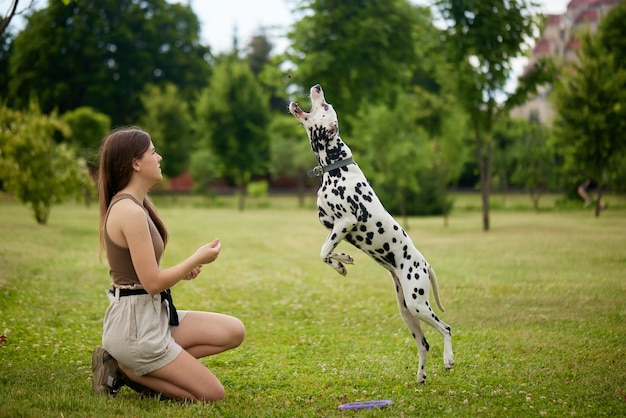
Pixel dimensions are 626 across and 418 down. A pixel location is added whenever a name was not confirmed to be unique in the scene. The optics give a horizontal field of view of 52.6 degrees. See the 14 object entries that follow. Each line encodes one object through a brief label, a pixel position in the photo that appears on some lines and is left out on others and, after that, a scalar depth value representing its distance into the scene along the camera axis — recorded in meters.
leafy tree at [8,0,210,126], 50.81
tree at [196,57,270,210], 42.66
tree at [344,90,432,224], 24.94
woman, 4.86
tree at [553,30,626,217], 26.73
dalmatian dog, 5.52
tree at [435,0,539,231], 21.34
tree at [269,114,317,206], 45.52
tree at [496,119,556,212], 35.03
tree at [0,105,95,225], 21.38
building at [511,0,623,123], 32.03
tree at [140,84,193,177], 45.41
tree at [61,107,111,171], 38.75
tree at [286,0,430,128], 25.20
